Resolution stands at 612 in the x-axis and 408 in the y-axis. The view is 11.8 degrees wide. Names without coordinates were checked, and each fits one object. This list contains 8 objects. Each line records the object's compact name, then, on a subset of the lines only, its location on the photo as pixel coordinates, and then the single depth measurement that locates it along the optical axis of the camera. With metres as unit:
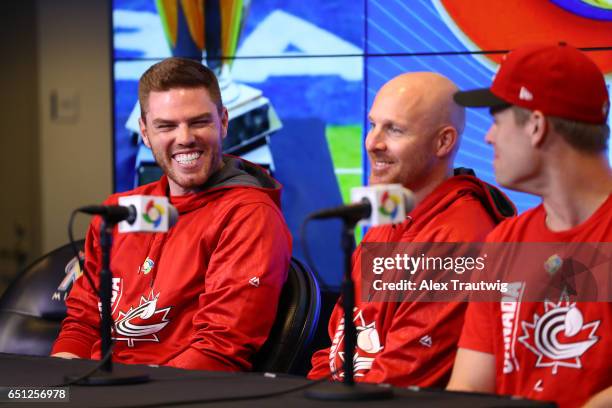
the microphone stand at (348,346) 4.55
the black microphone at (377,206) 4.56
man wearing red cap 4.68
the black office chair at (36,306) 5.64
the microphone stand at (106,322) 4.73
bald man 4.94
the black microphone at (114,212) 4.75
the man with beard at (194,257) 5.20
